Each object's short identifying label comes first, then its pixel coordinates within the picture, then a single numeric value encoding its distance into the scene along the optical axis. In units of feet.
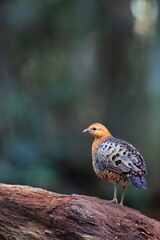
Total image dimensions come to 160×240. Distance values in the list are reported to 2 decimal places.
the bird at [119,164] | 32.89
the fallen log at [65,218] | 30.30
